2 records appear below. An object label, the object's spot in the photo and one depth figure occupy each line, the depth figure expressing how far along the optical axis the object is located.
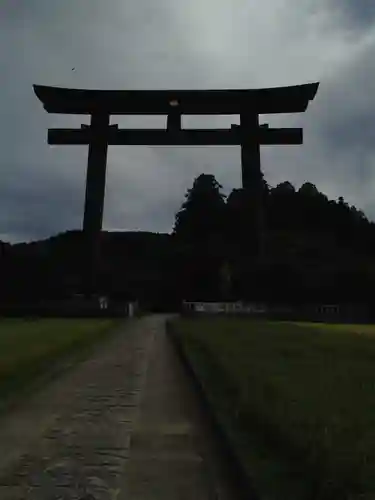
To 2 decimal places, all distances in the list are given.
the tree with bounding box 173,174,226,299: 51.56
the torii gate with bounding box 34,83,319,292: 36.69
